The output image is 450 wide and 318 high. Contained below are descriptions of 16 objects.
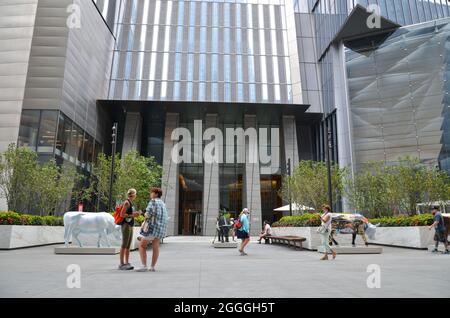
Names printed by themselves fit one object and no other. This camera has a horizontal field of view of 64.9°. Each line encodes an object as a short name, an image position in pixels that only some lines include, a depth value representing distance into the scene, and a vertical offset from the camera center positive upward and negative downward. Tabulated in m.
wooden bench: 15.35 -0.44
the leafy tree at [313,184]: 25.27 +3.43
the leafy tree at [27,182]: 19.67 +2.53
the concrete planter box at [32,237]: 14.62 -0.38
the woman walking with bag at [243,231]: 12.94 +0.01
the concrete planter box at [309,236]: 15.30 -0.16
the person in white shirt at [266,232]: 22.39 -0.03
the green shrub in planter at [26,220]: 15.06 +0.40
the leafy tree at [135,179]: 25.20 +3.68
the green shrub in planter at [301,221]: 16.02 +0.58
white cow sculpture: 13.30 +0.18
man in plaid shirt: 7.57 +0.04
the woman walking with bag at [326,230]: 10.95 +0.07
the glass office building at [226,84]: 28.28 +14.07
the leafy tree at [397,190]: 20.36 +2.61
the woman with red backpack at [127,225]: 7.95 +0.11
